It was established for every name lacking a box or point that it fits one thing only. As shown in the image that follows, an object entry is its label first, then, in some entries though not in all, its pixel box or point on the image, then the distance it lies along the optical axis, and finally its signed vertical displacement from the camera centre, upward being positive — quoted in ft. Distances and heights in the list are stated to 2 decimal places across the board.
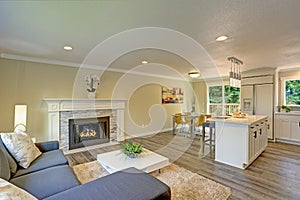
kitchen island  10.15 -2.64
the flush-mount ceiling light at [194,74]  17.23 +2.90
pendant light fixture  12.52 +1.96
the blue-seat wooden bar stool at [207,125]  12.57 -2.00
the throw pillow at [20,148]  6.71 -2.04
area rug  7.23 -4.16
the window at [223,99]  22.33 +0.34
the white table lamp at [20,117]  10.75 -1.15
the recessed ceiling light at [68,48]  9.88 +3.29
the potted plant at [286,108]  16.31 -0.63
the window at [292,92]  16.84 +1.03
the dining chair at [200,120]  18.12 -2.10
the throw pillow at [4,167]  5.37 -2.31
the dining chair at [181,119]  19.57 -2.30
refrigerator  16.75 +0.17
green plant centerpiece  8.96 -2.73
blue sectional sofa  4.38 -2.55
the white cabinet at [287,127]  15.51 -2.47
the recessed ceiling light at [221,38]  8.27 +3.33
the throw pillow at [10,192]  3.22 -1.92
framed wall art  21.87 +0.83
